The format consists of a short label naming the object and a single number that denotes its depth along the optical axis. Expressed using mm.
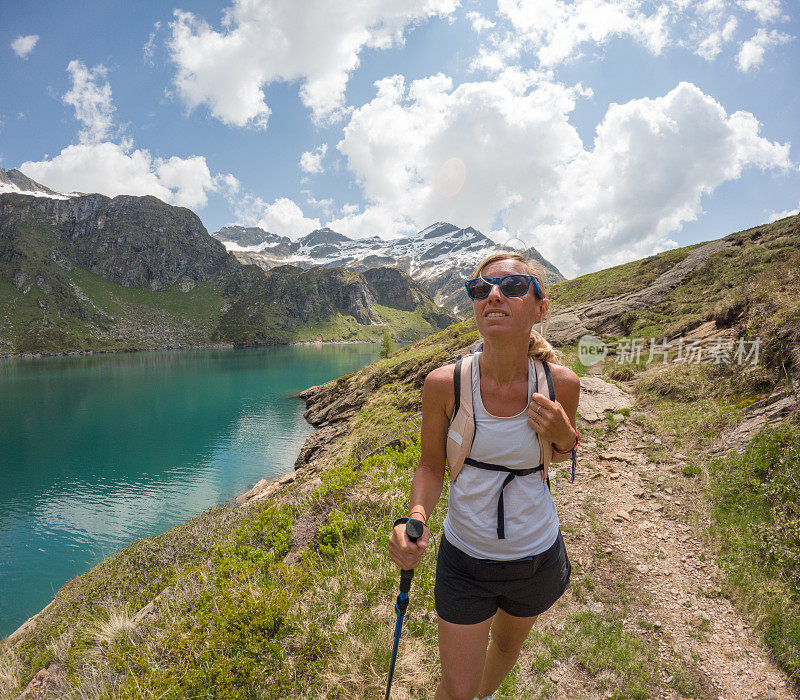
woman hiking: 2492
